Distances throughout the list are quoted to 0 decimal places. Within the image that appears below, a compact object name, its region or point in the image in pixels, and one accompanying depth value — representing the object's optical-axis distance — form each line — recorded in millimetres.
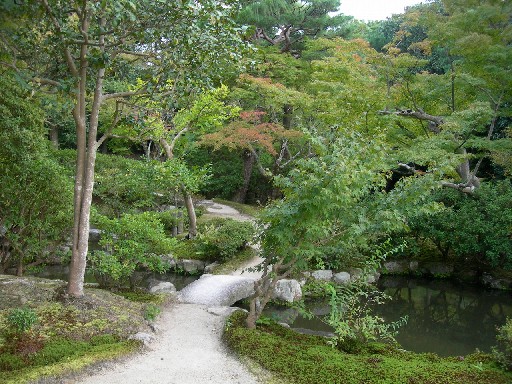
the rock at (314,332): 7133
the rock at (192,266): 11227
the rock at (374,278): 11018
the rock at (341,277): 10469
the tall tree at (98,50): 5465
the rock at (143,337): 5352
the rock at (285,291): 8672
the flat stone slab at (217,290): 7781
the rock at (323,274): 10367
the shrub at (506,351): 5000
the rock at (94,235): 13203
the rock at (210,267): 10807
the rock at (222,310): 6770
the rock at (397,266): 12594
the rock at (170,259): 10927
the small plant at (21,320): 5035
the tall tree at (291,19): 14883
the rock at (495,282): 11661
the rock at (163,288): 8166
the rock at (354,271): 10852
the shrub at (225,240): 10969
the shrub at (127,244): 7223
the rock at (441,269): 12680
